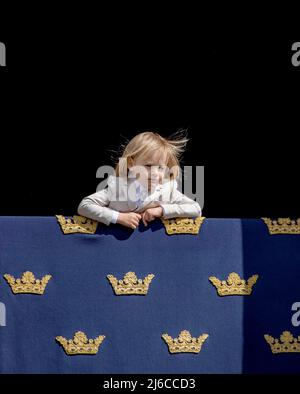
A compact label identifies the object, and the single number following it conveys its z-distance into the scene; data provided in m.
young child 5.08
